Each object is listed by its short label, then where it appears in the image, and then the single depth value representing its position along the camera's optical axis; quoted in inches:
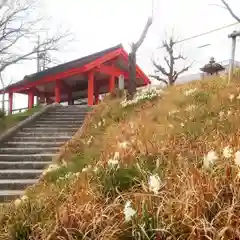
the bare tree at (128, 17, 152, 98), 391.3
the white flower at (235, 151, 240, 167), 84.2
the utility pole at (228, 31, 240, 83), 259.8
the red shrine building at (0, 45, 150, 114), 572.6
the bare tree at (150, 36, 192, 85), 981.7
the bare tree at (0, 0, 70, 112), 600.4
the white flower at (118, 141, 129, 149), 134.8
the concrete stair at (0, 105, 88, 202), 206.1
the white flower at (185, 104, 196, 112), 201.4
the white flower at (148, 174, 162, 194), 88.1
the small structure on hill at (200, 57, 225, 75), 470.2
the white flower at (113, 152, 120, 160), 121.3
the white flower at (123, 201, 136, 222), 81.0
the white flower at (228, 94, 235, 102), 194.1
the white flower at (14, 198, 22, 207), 112.8
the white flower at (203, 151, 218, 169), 93.4
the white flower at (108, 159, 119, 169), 112.5
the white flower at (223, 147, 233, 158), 91.4
